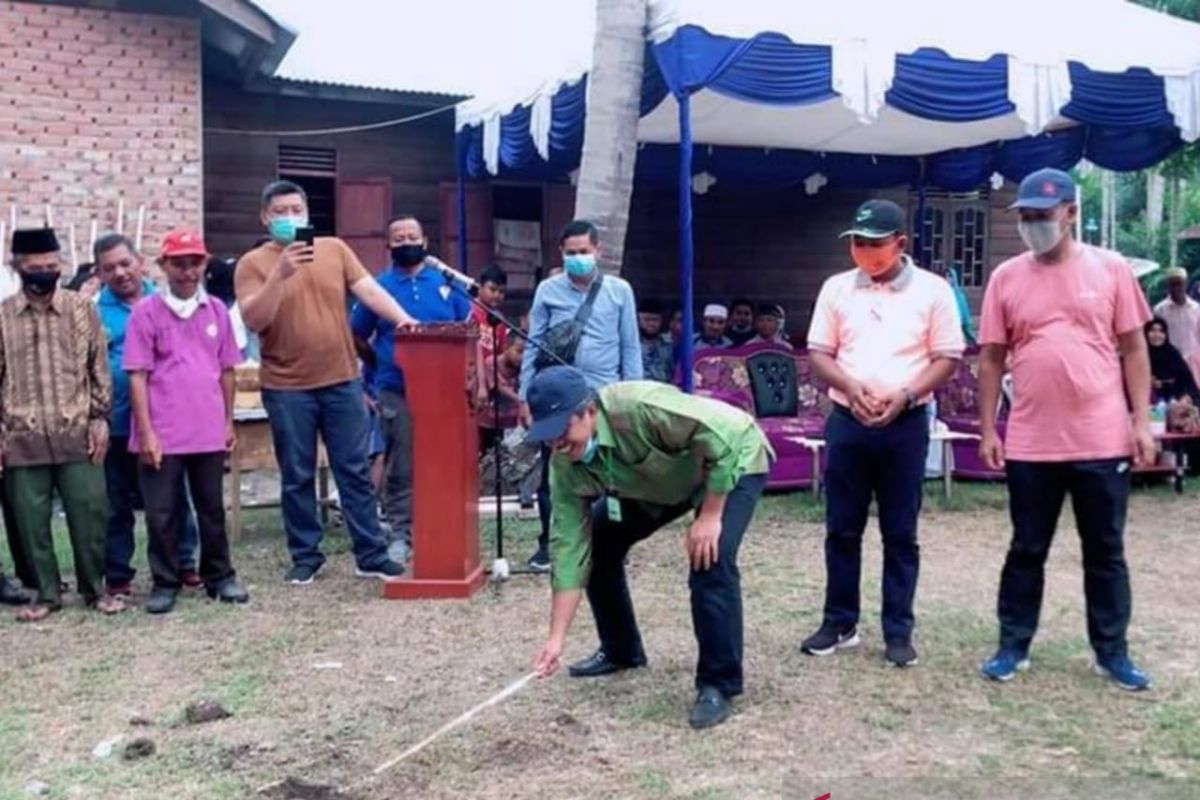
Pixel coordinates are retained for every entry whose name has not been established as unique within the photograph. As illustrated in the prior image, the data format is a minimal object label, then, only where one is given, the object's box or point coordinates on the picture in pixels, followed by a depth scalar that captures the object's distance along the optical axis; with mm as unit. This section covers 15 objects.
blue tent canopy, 7742
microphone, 5664
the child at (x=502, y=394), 6832
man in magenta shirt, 5793
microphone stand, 5707
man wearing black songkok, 5707
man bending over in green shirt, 3832
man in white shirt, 10930
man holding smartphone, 5957
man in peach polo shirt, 4793
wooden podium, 5977
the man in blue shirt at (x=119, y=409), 6098
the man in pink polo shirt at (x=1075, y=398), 4500
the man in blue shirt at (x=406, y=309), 6645
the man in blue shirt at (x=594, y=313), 6102
